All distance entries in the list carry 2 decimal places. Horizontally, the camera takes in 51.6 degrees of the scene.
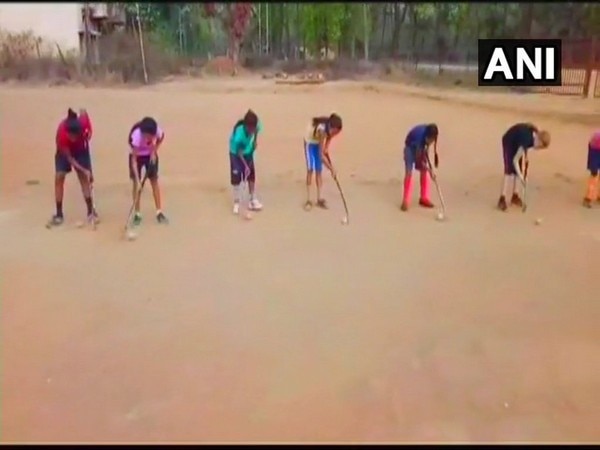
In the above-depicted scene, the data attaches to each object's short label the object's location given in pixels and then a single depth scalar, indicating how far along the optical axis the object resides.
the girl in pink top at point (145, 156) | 5.48
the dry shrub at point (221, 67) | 22.61
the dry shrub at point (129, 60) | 17.72
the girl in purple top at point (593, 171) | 6.38
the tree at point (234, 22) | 12.35
